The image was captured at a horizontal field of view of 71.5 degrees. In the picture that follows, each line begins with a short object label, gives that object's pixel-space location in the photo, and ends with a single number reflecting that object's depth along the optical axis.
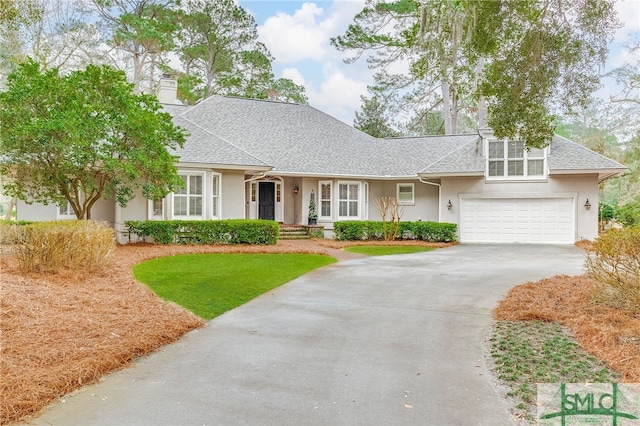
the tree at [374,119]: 35.34
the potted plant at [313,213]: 20.31
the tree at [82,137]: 11.62
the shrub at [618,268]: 6.00
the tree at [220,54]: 29.94
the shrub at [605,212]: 25.55
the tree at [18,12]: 9.64
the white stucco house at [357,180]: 16.69
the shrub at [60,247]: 8.27
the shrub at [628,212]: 23.04
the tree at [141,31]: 26.95
